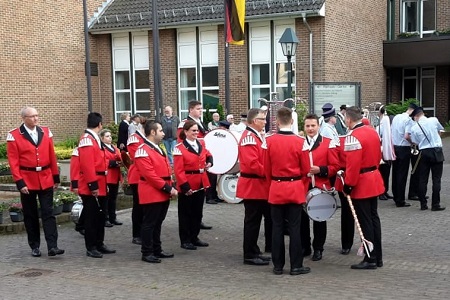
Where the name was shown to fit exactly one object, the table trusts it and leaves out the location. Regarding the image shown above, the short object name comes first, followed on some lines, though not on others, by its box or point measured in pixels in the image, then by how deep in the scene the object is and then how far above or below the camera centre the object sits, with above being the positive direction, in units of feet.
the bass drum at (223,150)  31.09 -2.40
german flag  52.85 +7.44
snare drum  24.35 -4.22
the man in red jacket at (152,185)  25.29 -3.38
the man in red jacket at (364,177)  23.50 -3.01
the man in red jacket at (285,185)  22.81 -3.17
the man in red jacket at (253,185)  24.80 -3.40
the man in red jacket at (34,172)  26.55 -2.87
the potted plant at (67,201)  36.24 -5.66
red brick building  71.87 +6.59
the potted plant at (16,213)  33.09 -5.79
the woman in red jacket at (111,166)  30.60 -3.05
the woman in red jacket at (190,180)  27.68 -3.52
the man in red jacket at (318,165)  25.05 -2.65
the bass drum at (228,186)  32.78 -4.53
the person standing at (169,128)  54.70 -2.11
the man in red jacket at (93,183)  26.27 -3.41
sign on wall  57.21 +0.74
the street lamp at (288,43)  52.29 +5.23
